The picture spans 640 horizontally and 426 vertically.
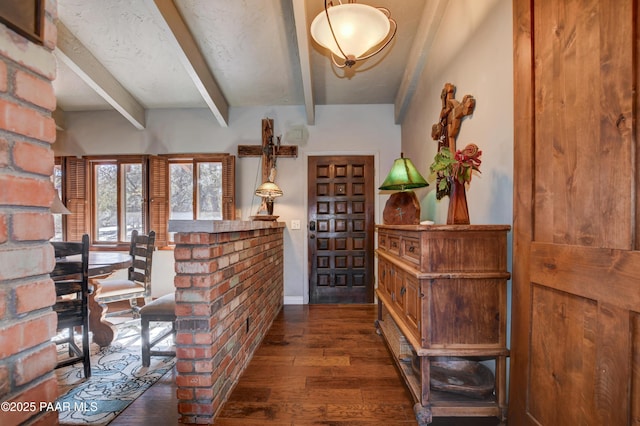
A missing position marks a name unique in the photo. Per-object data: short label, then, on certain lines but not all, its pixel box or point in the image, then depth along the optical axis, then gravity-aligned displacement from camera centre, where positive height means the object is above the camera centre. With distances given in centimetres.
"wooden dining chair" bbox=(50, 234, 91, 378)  169 -51
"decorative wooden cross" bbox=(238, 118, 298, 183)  349 +80
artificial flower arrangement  147 +27
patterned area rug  150 -112
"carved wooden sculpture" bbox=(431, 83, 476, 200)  180 +69
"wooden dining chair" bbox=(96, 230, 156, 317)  254 -71
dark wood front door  355 -22
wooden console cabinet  130 -45
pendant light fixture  147 +105
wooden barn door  80 -2
